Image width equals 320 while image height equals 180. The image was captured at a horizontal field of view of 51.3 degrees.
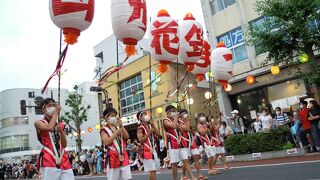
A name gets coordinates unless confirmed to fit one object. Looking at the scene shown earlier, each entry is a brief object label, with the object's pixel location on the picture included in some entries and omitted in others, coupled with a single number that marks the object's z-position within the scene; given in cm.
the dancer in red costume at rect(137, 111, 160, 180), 747
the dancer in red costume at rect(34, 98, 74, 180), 543
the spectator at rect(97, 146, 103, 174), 2294
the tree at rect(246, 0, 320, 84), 1426
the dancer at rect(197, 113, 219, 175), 1069
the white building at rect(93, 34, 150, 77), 3688
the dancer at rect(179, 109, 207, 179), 903
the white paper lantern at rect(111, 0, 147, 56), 825
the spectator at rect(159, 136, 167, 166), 2025
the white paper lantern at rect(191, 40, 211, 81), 1170
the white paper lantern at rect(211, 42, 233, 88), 1148
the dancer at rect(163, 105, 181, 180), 863
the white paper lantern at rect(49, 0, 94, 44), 712
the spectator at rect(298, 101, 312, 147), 1299
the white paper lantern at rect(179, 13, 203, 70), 1059
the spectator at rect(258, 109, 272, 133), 1518
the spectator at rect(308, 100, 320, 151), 1251
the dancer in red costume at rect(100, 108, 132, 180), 614
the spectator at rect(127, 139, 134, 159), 2147
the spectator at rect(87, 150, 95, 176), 2414
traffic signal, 2162
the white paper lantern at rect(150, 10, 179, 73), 987
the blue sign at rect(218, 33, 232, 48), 2311
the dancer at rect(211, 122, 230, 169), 1121
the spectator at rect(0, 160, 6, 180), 3216
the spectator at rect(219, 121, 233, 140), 1725
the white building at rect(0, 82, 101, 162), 5681
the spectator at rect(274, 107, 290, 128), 1536
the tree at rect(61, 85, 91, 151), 3406
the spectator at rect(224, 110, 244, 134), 1829
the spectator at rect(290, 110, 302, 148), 1391
